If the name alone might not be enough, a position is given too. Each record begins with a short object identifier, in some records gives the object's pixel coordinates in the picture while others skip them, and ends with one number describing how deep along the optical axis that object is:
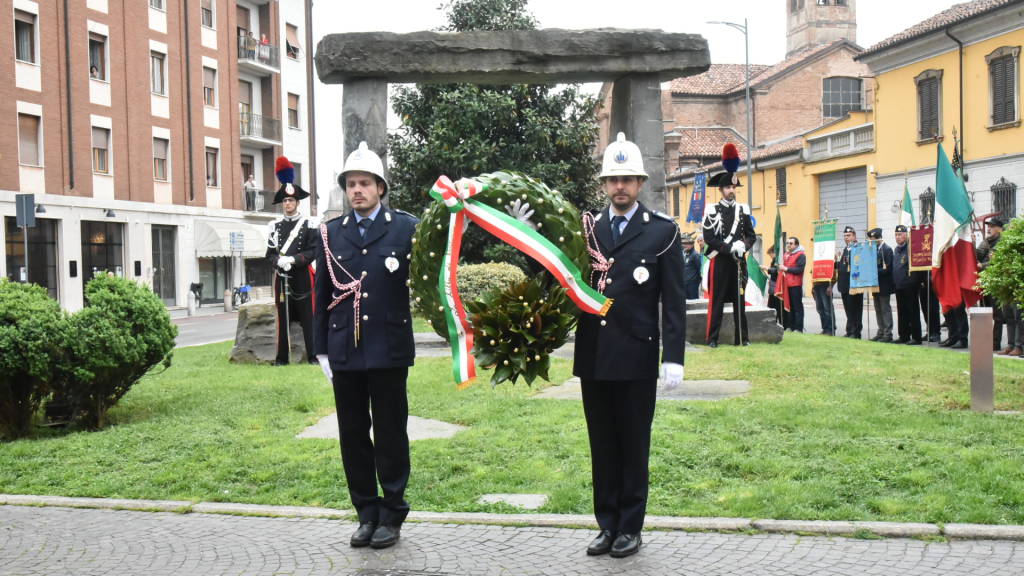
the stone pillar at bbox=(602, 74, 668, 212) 10.48
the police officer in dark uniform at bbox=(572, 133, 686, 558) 5.09
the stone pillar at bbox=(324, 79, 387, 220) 10.37
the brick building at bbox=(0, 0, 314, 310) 30.45
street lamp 39.91
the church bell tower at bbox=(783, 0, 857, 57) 63.41
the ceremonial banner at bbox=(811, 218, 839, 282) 18.89
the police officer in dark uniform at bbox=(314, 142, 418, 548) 5.40
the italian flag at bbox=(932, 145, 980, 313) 13.12
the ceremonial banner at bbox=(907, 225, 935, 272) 15.53
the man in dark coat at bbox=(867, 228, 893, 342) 16.95
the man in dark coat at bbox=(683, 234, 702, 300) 21.41
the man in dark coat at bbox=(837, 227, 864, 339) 17.97
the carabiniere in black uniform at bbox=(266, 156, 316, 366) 12.11
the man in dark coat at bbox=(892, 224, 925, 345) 16.39
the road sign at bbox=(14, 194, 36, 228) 21.12
